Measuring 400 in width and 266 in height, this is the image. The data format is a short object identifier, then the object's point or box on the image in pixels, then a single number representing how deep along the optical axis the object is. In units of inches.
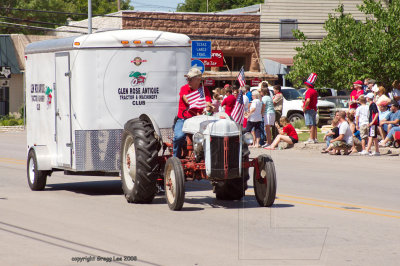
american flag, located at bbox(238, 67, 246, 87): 1022.4
